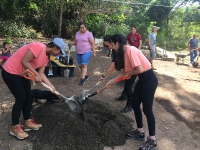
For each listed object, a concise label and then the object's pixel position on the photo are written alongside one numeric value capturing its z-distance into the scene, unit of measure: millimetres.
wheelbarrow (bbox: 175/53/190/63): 7574
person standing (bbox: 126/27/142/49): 4439
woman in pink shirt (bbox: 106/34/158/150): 1974
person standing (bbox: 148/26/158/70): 5933
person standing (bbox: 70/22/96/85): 3825
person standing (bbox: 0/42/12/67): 4602
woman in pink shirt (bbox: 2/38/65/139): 1915
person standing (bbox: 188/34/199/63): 7639
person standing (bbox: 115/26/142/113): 2947
